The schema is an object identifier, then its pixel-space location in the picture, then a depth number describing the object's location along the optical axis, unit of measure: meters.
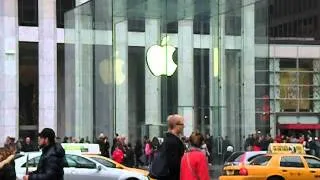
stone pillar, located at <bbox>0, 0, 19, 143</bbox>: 49.81
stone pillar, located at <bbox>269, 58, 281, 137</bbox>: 62.62
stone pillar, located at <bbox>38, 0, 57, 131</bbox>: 51.31
